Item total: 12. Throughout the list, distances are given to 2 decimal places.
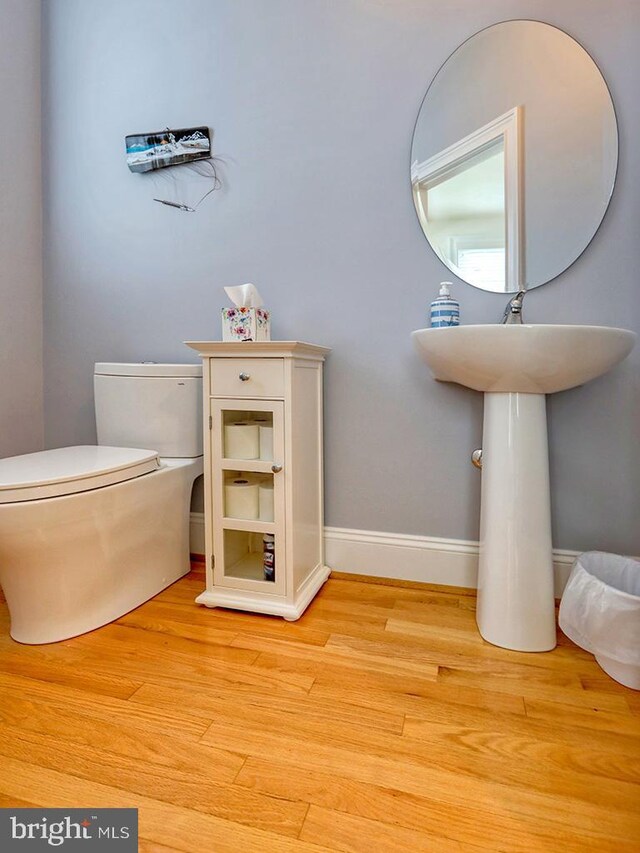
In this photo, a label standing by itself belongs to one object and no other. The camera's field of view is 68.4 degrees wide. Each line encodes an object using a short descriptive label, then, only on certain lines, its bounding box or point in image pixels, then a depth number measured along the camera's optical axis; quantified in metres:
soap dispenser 1.41
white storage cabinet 1.35
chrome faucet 1.31
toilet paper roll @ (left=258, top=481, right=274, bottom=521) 1.41
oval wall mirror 1.35
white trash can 1.04
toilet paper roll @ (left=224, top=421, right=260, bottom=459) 1.42
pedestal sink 1.15
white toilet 1.18
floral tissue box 1.42
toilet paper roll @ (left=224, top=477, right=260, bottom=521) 1.43
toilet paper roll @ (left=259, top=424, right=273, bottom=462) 1.40
